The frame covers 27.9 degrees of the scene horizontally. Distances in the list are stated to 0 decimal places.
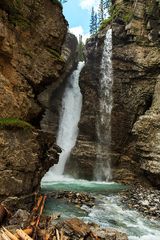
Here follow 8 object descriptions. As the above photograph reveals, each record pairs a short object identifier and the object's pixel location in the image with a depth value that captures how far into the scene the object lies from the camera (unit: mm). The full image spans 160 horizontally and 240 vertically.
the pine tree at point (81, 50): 75688
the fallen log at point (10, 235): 10051
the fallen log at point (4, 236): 9862
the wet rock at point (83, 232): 12055
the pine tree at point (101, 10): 74325
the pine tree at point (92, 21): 87875
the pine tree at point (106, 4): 71012
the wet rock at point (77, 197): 21625
